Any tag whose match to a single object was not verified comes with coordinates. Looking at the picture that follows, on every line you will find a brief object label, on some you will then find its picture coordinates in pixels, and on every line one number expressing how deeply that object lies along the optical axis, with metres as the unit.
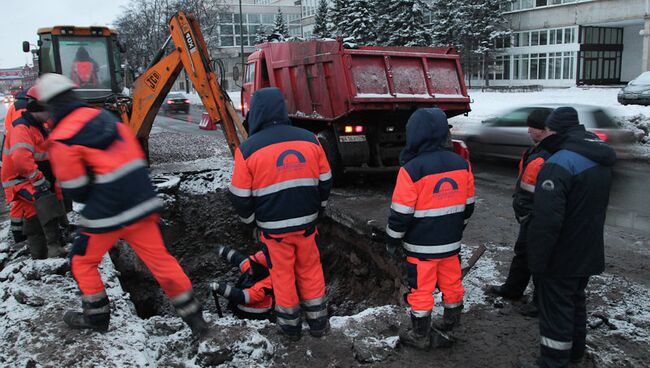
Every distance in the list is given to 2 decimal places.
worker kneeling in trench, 5.09
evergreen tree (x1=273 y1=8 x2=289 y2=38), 54.25
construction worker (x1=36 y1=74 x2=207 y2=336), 3.54
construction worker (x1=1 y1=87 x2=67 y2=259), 5.23
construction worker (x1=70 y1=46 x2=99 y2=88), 11.38
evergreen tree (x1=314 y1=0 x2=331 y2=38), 48.97
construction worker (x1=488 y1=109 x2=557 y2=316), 4.20
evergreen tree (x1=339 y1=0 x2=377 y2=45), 42.94
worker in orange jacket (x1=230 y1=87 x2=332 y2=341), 3.87
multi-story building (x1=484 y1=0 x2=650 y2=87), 39.94
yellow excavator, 8.23
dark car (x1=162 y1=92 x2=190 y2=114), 30.68
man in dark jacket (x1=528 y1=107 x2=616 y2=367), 3.25
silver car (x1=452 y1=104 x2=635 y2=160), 9.52
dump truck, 8.27
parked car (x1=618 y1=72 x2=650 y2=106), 20.39
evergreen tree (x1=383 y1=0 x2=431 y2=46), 41.11
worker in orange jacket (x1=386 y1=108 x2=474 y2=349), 3.66
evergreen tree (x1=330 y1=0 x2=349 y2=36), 44.44
